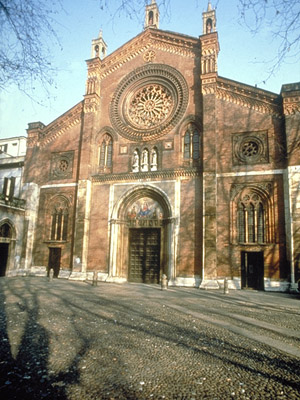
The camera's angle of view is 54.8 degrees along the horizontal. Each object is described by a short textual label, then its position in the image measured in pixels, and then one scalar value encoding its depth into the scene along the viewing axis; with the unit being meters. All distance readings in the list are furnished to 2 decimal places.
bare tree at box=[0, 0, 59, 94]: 3.72
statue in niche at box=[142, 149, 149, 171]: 20.14
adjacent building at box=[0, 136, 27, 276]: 21.00
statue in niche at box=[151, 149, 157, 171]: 19.95
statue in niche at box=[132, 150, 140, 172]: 20.40
